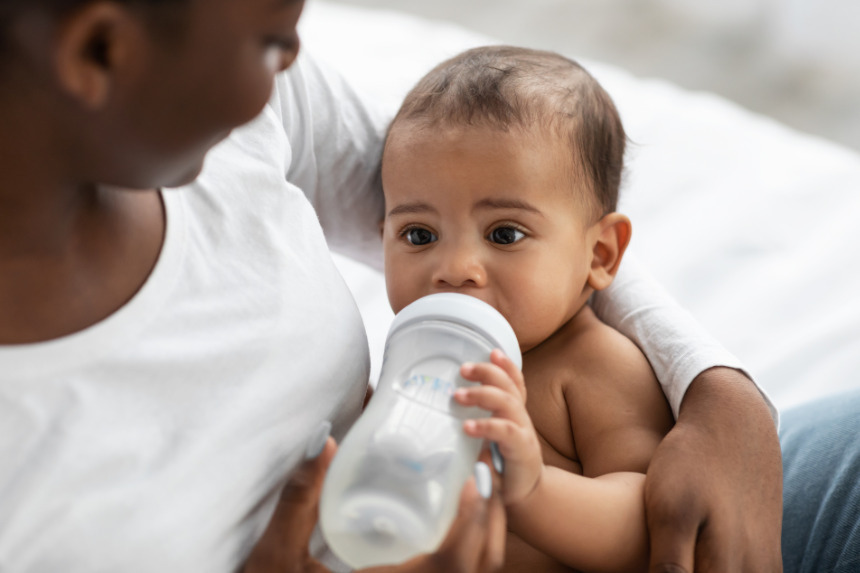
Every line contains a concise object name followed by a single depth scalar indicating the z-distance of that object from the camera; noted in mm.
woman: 619
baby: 1089
